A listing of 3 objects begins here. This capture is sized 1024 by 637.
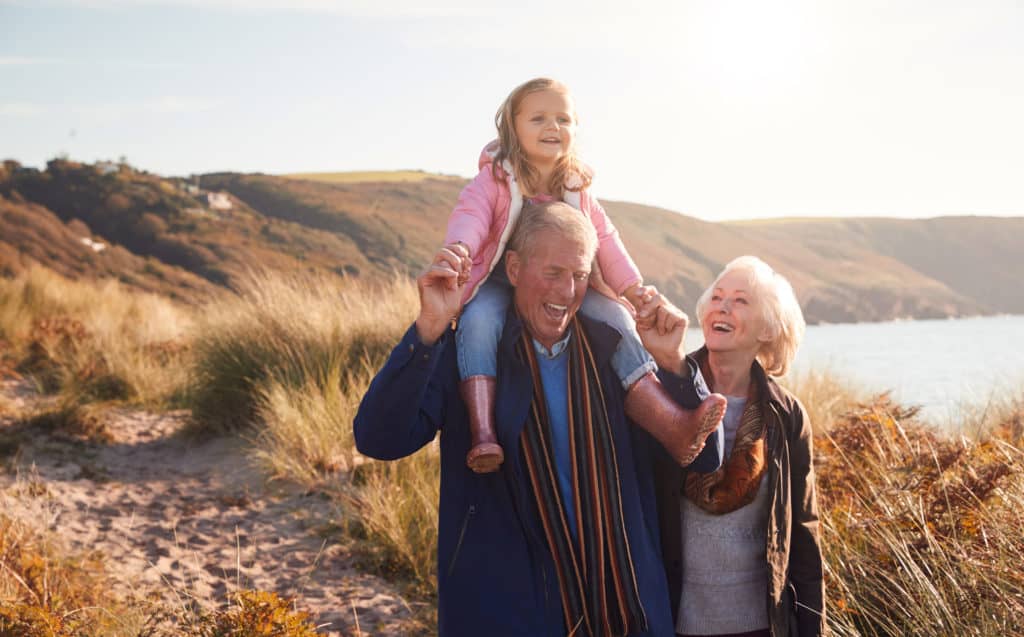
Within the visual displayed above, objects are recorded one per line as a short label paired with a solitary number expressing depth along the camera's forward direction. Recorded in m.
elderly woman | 2.49
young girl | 2.28
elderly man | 2.19
